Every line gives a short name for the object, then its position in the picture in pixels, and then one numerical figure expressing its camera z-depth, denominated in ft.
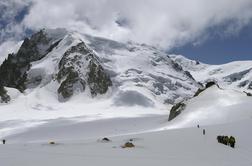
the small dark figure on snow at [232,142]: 68.28
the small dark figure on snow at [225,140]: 69.93
